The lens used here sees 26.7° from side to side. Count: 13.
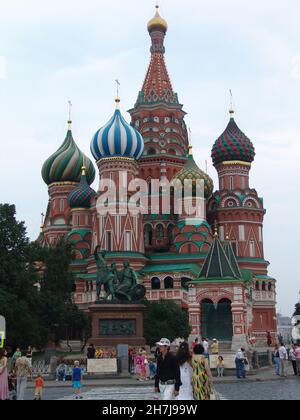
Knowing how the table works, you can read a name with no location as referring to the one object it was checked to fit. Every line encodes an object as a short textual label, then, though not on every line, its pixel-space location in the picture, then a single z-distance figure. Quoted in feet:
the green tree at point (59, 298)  128.88
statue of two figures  97.76
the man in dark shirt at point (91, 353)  83.35
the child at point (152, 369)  76.33
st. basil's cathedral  165.99
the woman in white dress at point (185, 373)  31.73
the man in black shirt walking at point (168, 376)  32.40
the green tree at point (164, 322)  131.44
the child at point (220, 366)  76.79
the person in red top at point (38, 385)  51.31
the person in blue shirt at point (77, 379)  56.56
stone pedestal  95.96
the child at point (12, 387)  47.00
